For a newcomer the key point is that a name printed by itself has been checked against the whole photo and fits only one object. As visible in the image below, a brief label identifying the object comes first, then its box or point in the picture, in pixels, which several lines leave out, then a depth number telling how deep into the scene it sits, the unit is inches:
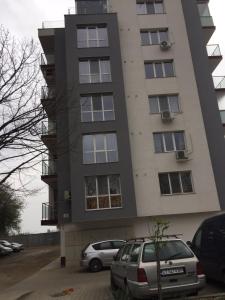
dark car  255.7
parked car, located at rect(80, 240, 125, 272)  514.0
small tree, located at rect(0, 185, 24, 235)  1245.4
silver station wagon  226.8
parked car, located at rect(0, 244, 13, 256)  1049.3
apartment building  628.3
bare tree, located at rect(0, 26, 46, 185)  235.6
